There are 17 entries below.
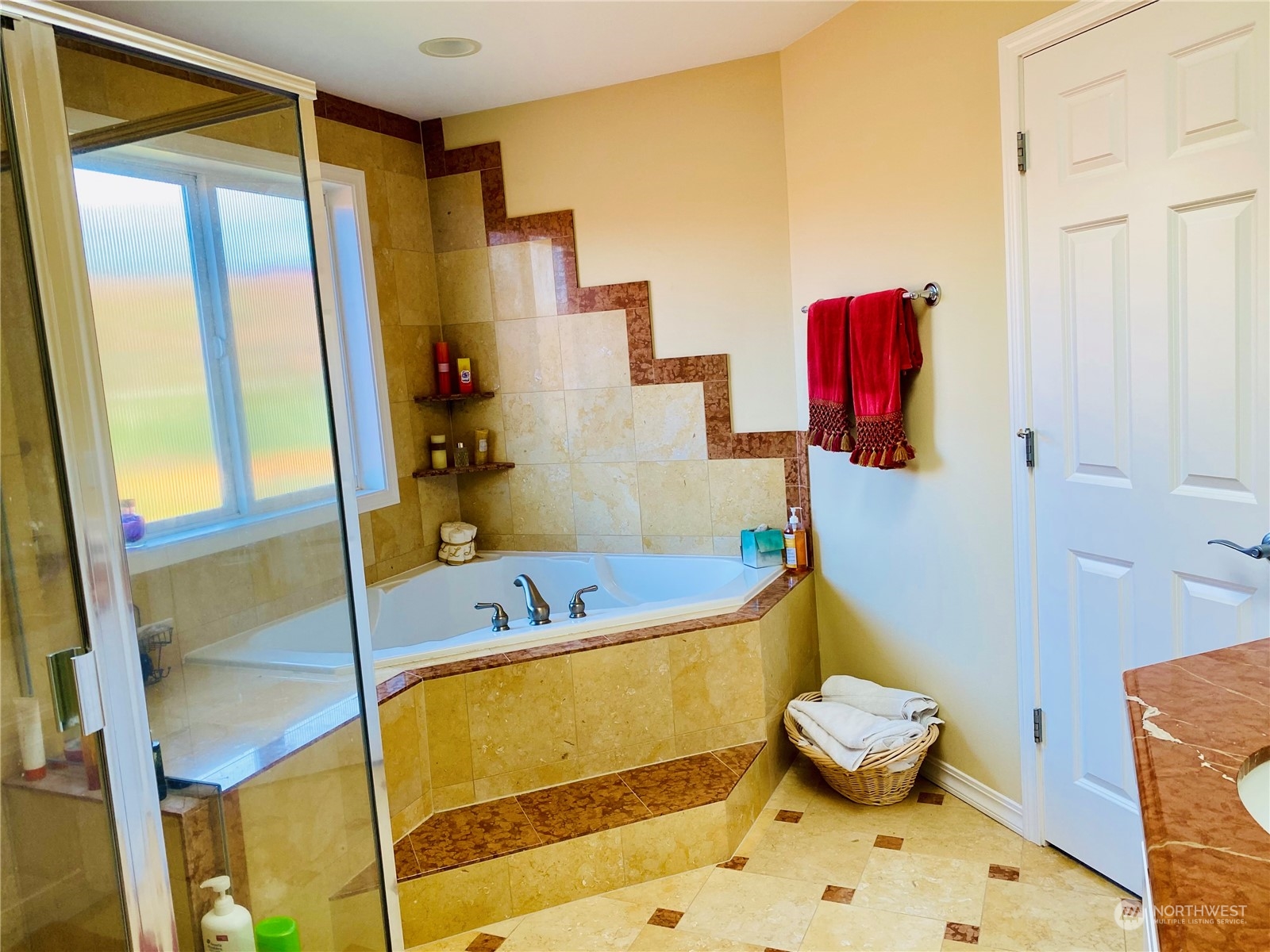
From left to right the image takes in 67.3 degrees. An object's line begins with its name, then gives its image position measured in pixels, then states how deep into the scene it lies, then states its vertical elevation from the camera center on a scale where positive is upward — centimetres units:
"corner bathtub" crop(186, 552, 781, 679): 272 -76
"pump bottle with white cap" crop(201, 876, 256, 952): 146 -81
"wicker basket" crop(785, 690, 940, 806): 266 -122
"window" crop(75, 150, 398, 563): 131 +9
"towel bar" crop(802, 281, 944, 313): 267 +14
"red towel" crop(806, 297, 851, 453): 291 -7
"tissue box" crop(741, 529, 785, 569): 339 -68
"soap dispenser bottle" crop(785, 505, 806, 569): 336 -67
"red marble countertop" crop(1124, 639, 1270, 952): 76 -47
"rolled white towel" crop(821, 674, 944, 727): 285 -107
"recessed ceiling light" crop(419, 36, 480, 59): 288 +101
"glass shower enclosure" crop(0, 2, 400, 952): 120 -15
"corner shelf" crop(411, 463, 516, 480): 368 -35
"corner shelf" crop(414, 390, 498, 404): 367 -6
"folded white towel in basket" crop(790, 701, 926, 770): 269 -109
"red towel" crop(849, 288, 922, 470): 273 -6
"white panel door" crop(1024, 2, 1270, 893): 186 -8
